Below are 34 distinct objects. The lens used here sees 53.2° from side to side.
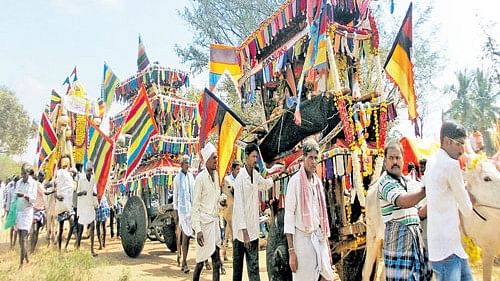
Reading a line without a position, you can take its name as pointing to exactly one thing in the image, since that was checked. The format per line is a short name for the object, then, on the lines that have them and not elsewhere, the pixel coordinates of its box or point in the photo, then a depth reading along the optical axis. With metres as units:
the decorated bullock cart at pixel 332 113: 5.90
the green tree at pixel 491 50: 22.36
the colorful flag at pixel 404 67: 6.51
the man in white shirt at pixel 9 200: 12.69
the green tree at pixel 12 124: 39.53
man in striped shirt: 3.94
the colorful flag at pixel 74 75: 15.73
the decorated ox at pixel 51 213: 11.80
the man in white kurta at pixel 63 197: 11.30
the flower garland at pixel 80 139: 13.96
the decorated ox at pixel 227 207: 8.58
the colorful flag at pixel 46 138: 14.04
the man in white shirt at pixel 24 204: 9.15
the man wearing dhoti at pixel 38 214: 10.77
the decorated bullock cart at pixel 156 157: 10.61
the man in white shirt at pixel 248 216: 5.95
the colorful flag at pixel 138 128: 9.85
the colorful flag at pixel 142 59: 14.35
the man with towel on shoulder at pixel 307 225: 4.67
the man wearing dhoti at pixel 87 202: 10.52
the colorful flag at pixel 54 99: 15.65
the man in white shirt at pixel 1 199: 19.37
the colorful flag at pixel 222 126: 6.56
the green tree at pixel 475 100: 36.19
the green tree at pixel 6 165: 48.62
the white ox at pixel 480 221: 5.66
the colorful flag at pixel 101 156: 9.49
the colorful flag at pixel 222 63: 9.02
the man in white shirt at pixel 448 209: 3.59
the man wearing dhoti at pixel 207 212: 6.19
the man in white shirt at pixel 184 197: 8.84
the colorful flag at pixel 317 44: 6.42
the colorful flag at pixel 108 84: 14.21
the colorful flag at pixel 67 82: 15.89
